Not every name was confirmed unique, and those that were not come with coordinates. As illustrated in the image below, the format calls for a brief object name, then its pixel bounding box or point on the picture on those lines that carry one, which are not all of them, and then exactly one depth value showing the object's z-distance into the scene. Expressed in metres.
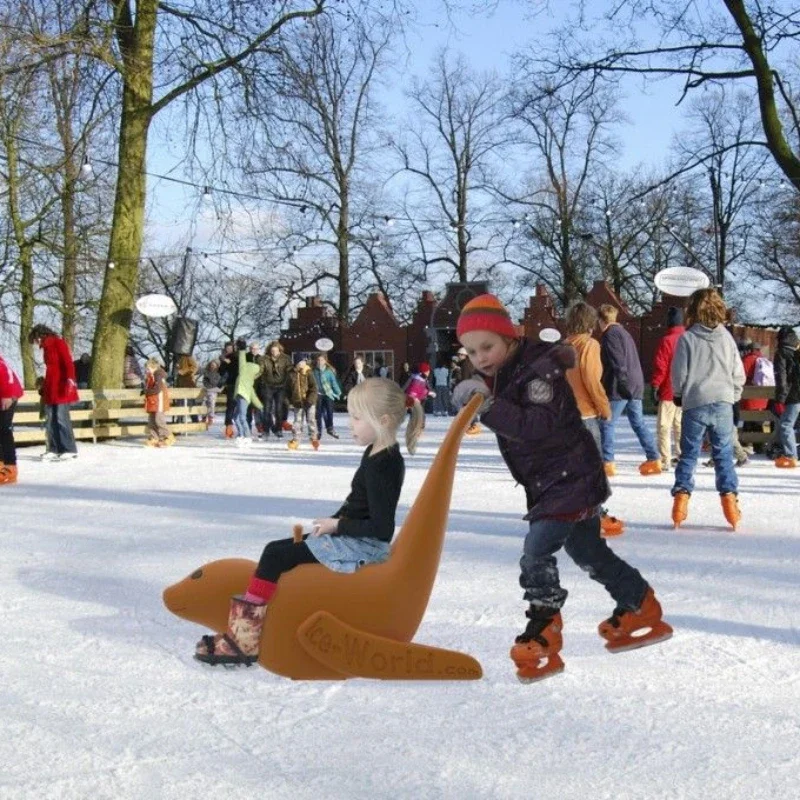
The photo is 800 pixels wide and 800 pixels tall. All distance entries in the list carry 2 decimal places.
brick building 35.69
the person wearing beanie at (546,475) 2.28
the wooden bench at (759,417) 13.14
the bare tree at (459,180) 34.75
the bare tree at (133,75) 14.44
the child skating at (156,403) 15.07
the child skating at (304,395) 14.94
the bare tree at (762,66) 12.34
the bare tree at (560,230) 33.81
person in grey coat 5.85
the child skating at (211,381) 19.64
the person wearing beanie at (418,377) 13.09
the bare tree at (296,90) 15.35
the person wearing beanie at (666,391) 9.95
